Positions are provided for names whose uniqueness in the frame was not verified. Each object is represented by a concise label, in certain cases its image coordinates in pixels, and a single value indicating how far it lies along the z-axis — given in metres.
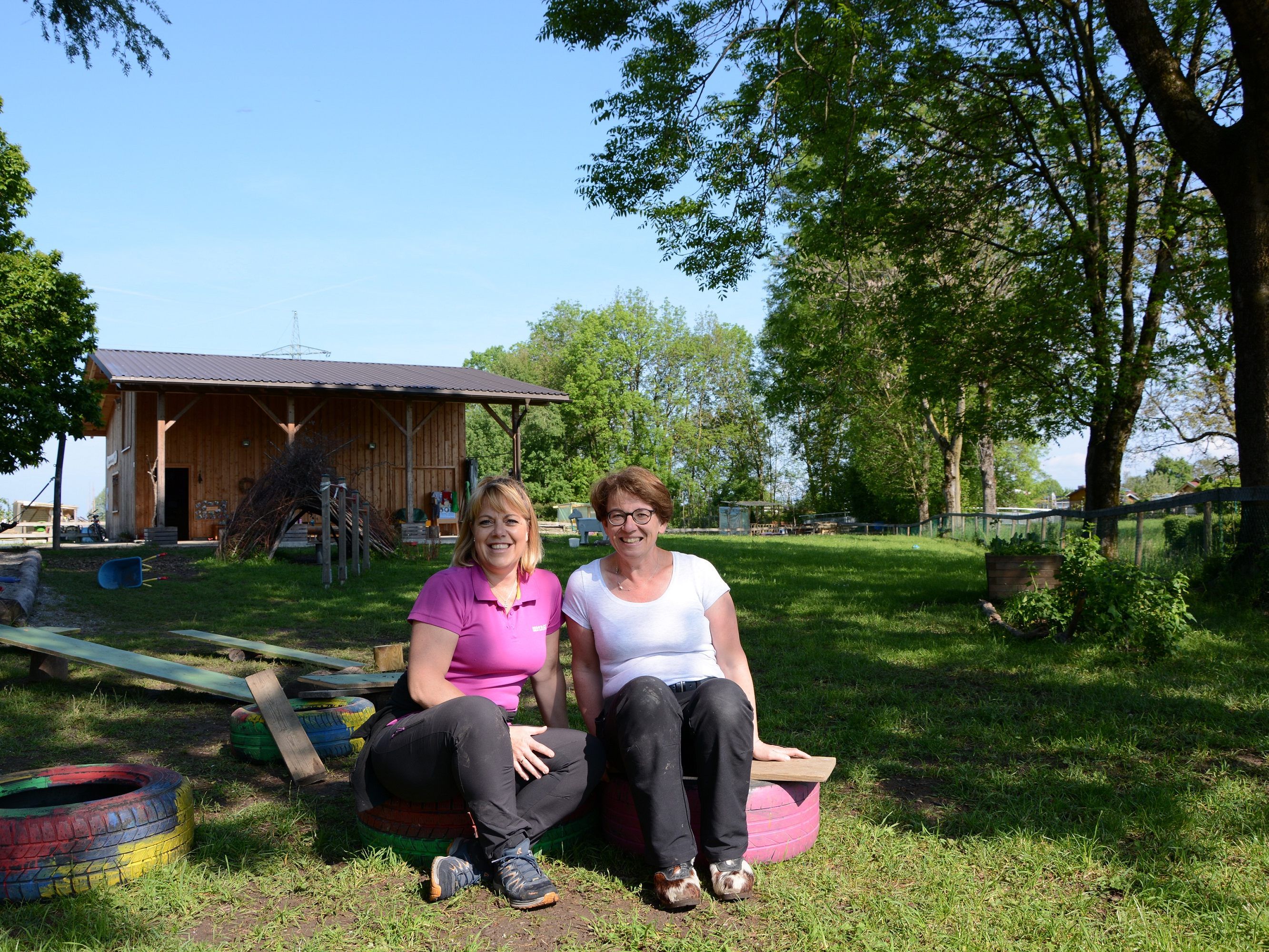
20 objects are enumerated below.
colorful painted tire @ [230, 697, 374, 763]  4.55
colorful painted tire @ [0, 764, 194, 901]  2.91
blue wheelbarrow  12.39
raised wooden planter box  9.16
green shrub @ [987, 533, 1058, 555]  9.17
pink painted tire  3.19
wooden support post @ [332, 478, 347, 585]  13.05
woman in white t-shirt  2.98
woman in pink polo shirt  3.00
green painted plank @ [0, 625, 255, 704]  5.03
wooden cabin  22.62
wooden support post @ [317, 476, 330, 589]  12.60
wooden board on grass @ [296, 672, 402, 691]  5.43
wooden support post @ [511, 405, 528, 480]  25.17
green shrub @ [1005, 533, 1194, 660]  6.82
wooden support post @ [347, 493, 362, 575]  13.92
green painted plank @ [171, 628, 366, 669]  6.63
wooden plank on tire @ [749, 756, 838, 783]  3.21
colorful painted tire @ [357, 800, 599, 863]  3.22
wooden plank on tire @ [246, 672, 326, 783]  4.21
